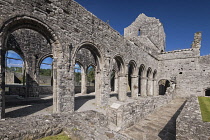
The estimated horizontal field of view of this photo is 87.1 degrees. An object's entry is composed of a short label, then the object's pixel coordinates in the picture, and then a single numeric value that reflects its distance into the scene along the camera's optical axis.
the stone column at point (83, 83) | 15.39
